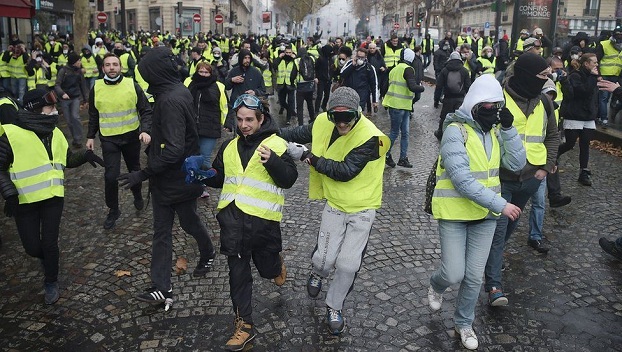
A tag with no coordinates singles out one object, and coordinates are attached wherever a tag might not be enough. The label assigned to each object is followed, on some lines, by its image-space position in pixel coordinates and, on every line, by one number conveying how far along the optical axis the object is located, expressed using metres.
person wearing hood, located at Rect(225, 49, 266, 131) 9.32
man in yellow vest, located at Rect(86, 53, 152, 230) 6.18
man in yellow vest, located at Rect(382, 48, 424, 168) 9.07
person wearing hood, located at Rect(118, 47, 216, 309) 4.35
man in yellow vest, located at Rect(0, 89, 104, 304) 4.41
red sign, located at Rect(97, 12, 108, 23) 32.19
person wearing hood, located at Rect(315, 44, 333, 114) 13.68
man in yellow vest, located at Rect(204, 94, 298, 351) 3.80
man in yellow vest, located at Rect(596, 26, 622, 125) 12.76
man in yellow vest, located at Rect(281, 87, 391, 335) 3.85
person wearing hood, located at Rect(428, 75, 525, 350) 3.77
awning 15.38
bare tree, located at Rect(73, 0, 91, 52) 18.81
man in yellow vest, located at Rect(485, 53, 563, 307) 4.46
